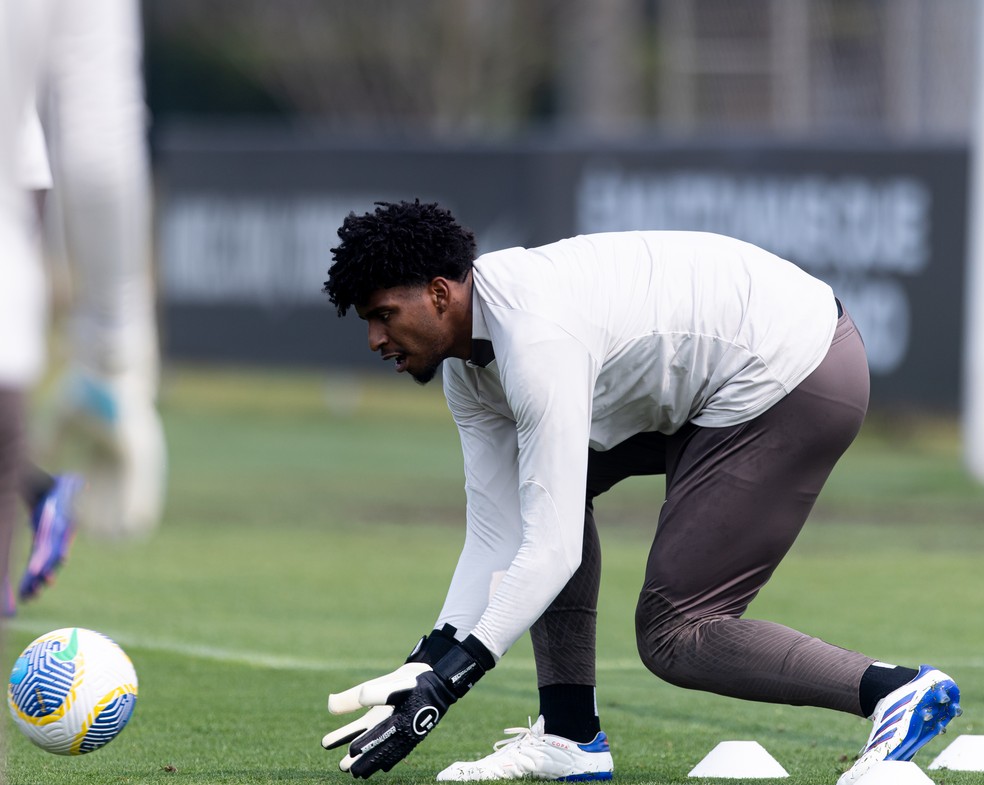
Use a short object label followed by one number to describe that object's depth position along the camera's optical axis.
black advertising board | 34.12
